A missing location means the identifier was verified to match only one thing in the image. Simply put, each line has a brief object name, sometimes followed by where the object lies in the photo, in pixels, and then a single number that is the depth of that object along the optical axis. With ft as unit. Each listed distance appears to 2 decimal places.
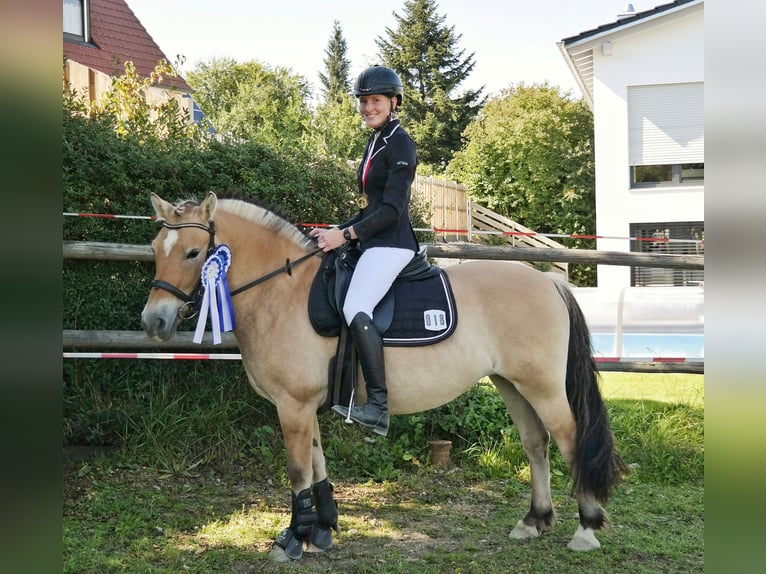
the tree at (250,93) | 100.99
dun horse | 14.33
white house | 59.21
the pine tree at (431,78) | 122.83
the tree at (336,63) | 182.74
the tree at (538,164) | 86.84
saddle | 14.30
